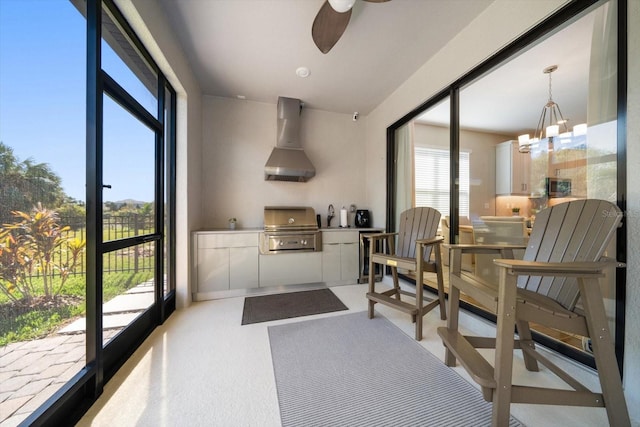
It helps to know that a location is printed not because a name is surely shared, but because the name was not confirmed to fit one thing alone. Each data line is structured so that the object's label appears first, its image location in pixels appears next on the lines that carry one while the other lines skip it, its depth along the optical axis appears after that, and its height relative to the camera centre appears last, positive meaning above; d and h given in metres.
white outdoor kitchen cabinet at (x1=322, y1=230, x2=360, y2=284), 3.08 -0.64
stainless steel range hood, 3.12 +0.95
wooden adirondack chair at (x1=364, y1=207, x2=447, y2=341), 1.83 -0.43
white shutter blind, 2.30 +0.45
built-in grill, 2.85 -0.27
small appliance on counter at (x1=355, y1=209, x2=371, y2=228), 3.58 -0.10
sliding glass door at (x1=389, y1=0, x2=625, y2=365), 1.22 +0.71
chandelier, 1.76 +0.82
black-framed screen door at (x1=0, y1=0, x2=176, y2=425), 0.84 +0.05
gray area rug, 1.08 -1.05
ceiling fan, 1.42 +1.45
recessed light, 2.50 +1.71
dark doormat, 2.22 -1.08
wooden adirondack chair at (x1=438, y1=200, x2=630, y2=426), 0.91 -0.45
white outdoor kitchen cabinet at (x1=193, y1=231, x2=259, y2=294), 2.61 -0.61
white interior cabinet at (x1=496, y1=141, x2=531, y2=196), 2.08 +0.48
